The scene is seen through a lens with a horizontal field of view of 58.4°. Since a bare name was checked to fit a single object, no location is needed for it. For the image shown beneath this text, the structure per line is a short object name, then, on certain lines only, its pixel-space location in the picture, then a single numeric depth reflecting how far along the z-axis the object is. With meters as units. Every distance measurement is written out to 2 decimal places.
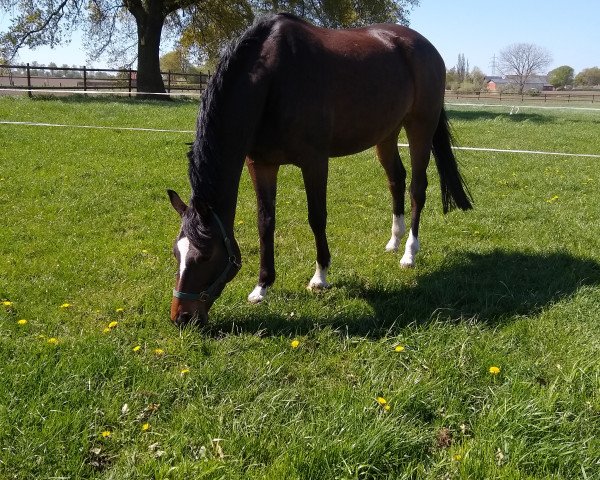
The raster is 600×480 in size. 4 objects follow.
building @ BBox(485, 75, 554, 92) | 75.89
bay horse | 3.28
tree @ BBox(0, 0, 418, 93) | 23.45
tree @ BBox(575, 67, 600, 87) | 90.19
